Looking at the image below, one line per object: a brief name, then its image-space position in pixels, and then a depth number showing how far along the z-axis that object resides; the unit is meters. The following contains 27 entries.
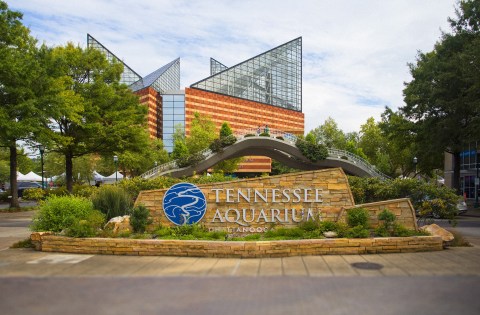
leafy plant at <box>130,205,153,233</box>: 11.38
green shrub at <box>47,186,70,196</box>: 32.50
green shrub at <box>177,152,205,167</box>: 40.69
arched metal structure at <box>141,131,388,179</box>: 42.25
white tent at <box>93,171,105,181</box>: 49.87
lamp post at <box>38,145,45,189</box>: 31.43
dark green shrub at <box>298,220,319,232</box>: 11.11
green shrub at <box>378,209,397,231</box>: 10.58
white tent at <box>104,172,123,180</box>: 47.81
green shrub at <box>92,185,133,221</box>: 12.68
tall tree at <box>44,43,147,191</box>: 30.52
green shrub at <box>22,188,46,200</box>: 27.50
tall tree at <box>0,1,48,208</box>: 23.05
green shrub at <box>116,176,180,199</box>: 18.92
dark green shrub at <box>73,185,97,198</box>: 19.91
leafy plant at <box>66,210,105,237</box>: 10.35
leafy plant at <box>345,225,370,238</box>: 10.05
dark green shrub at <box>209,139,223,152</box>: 42.53
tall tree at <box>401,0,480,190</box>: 24.30
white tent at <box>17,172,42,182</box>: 45.50
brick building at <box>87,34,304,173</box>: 102.75
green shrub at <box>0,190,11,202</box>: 38.75
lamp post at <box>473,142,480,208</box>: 31.47
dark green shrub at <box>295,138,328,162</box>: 43.03
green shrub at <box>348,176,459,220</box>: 12.64
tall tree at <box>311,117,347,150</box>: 74.89
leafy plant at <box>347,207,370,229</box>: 10.78
